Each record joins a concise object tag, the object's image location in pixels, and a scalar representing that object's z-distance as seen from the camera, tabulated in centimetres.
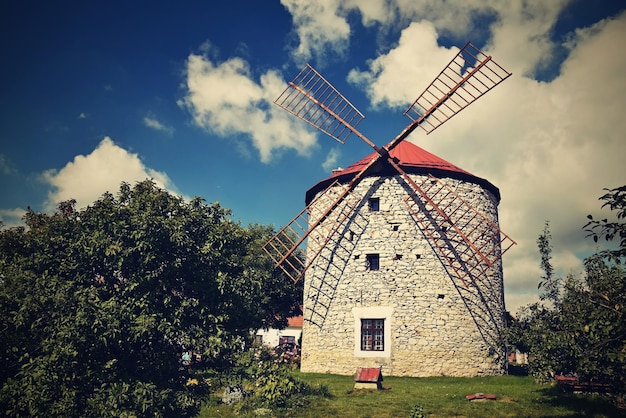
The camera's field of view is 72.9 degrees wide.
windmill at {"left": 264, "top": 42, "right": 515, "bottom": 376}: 1980
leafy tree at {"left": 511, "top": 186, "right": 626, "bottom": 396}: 718
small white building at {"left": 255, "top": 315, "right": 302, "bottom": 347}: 4084
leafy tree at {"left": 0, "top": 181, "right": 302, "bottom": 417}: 1223
